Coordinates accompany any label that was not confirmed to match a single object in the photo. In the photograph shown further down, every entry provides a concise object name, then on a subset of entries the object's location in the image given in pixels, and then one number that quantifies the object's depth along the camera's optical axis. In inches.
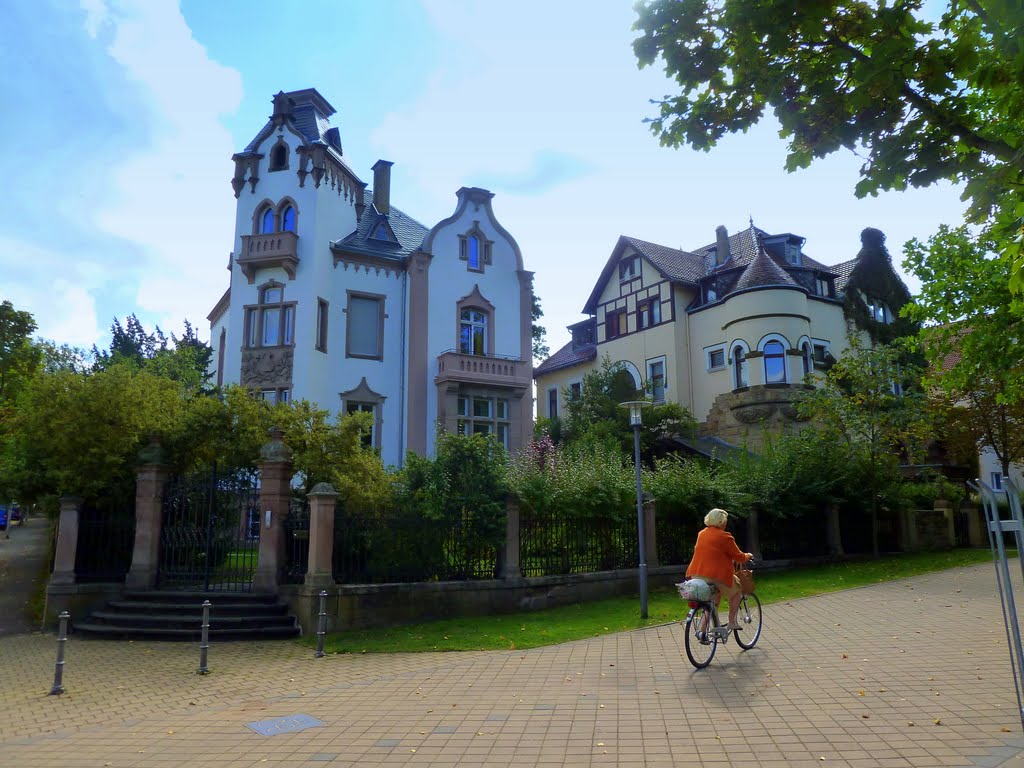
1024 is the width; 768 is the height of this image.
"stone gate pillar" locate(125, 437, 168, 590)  570.9
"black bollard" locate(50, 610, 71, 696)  359.2
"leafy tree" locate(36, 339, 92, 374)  1151.6
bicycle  354.3
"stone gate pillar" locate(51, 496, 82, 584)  559.5
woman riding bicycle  363.9
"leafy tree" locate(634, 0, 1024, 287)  248.4
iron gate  580.4
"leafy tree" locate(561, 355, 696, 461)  1267.2
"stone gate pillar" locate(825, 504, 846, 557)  848.3
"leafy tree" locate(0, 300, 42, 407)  990.4
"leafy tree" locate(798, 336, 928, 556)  884.6
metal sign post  208.4
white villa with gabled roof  1037.2
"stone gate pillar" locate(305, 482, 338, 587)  520.7
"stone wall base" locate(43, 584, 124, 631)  553.3
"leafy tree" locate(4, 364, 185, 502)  569.3
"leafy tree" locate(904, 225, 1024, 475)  530.0
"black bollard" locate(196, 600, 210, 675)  402.3
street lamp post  530.1
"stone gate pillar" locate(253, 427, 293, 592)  553.3
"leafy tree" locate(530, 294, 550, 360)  1657.2
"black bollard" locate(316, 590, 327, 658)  442.0
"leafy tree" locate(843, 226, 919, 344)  1408.7
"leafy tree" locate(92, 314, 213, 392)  1028.5
